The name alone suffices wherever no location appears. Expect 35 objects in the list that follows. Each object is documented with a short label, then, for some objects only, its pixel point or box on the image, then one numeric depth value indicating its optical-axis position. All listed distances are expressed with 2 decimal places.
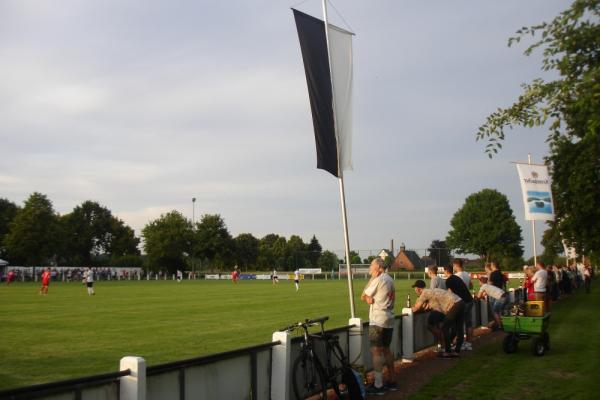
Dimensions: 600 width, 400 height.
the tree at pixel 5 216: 85.31
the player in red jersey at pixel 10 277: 58.97
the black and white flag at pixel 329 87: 10.95
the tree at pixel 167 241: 102.62
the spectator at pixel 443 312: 12.47
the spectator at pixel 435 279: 12.34
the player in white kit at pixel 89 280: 35.91
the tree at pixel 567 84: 6.13
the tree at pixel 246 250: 120.21
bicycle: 8.34
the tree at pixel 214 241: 111.44
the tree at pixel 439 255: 76.50
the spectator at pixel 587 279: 36.59
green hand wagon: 12.38
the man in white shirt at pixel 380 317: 9.52
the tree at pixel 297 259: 88.81
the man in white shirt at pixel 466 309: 14.36
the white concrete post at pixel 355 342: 10.21
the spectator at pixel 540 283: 17.89
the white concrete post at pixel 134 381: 5.46
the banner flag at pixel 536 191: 21.62
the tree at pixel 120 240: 110.88
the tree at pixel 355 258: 85.59
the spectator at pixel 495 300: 14.81
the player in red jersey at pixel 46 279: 37.06
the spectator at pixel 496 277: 17.28
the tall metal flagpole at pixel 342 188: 11.12
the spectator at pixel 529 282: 19.15
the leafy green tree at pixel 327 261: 85.50
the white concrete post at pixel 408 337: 12.34
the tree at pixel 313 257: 88.19
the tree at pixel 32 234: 75.81
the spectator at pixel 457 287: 13.18
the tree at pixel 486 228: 95.88
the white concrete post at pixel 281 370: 7.82
